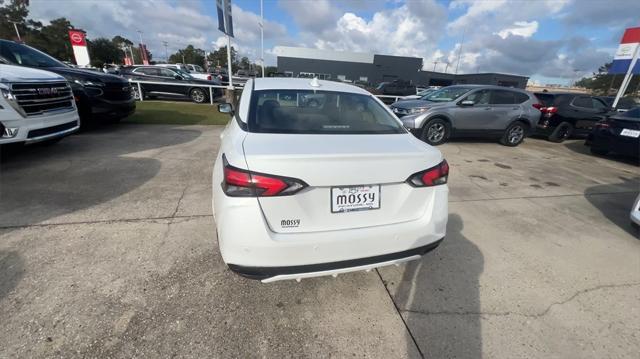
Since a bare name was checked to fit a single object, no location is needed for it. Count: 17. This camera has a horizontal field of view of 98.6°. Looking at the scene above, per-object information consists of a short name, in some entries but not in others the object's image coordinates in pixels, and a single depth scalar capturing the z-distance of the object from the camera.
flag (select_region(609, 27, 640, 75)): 9.81
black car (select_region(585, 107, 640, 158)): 6.28
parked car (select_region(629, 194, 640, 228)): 3.17
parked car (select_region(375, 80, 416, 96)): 18.95
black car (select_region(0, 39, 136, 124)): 5.39
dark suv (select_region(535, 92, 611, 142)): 8.72
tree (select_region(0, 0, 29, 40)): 49.75
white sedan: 1.60
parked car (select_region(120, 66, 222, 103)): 12.35
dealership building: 55.53
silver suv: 6.96
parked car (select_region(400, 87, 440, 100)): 8.28
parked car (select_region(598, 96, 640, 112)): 10.03
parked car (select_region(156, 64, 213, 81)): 16.57
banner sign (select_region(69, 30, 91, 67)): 23.64
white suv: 3.63
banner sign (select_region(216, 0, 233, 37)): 10.51
